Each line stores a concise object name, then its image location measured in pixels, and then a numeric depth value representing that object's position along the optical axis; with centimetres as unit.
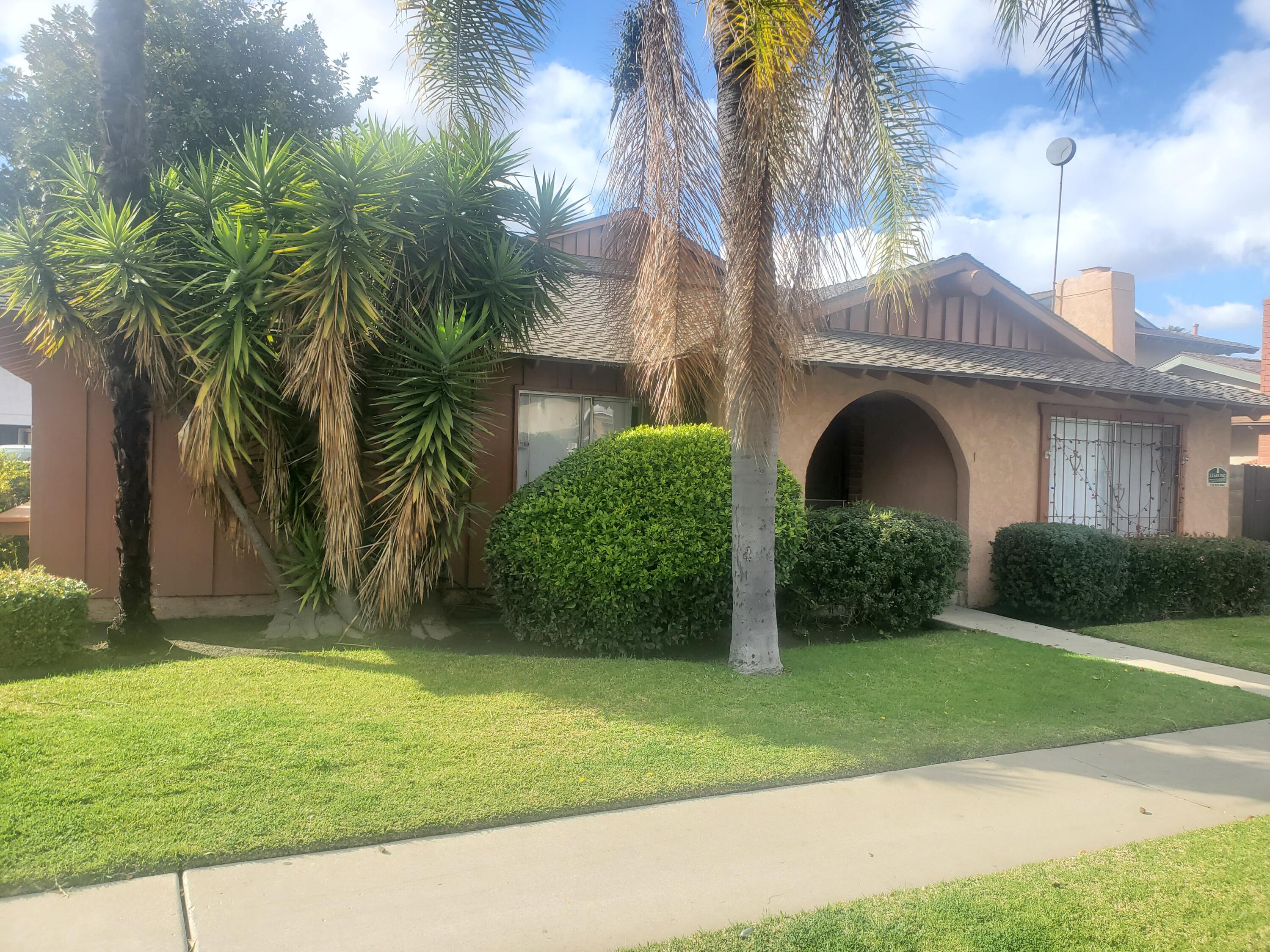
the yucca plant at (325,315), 657
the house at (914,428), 865
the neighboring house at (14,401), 2794
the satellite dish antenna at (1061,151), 1833
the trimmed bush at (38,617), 635
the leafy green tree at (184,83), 1501
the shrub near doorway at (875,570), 873
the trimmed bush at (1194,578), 1059
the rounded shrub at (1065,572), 998
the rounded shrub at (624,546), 743
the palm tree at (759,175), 623
